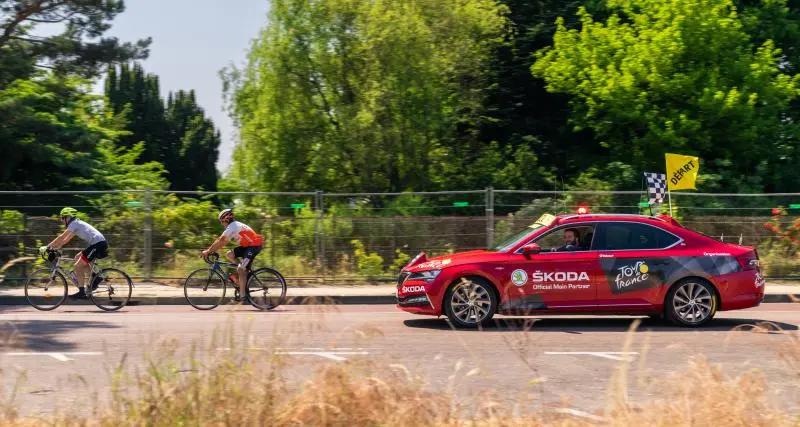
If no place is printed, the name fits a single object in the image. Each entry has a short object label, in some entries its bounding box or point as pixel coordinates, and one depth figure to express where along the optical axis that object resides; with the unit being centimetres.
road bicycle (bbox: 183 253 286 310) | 1609
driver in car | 1295
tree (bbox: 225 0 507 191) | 2791
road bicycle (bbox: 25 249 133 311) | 1590
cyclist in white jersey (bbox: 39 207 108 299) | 1573
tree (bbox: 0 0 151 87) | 2466
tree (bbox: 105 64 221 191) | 5831
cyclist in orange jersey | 1579
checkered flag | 2009
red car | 1265
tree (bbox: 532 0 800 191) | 2842
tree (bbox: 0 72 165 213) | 2464
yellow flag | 2053
